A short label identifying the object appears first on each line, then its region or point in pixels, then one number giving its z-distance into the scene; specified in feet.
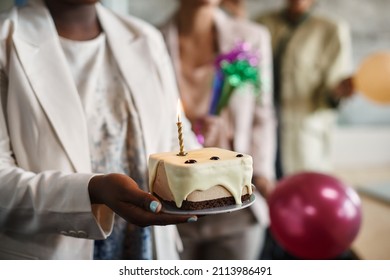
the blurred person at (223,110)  3.54
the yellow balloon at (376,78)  4.85
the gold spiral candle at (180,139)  1.98
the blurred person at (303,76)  5.70
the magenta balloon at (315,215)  3.47
